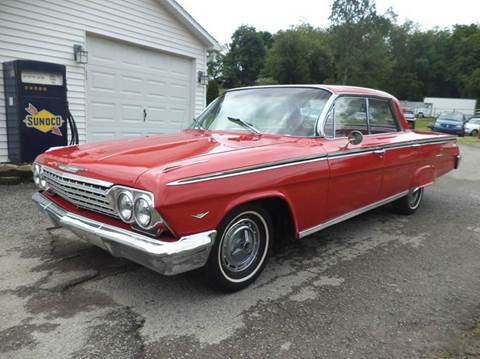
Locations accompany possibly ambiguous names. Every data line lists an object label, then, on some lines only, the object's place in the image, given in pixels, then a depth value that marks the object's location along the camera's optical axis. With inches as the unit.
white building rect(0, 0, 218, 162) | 291.9
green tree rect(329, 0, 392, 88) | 1697.8
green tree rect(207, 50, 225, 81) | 2457.6
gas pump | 263.0
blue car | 945.5
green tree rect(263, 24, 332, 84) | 1895.9
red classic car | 96.4
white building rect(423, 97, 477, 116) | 1939.0
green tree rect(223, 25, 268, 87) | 2701.8
